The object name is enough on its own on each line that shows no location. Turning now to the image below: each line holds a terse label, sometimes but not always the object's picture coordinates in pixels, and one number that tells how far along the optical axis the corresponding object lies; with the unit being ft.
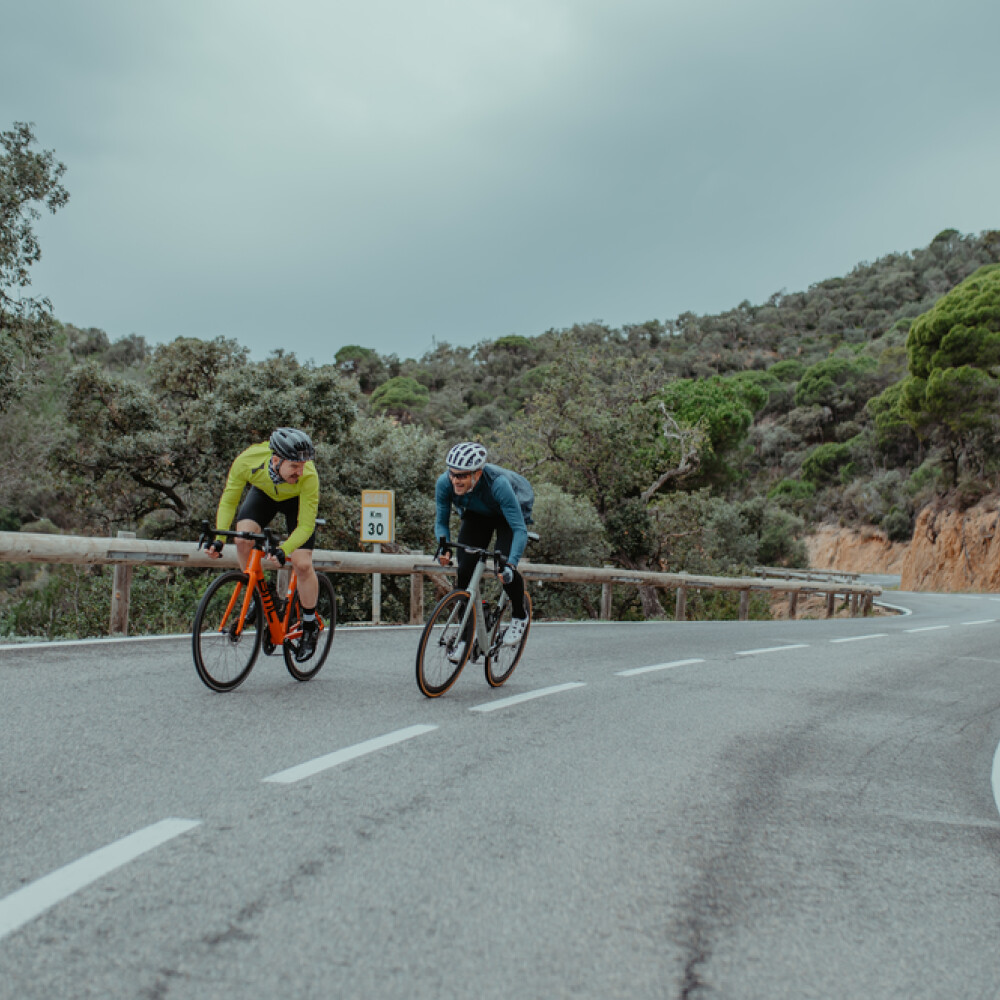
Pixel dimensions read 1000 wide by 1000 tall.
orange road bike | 19.54
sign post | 40.88
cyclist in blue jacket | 21.06
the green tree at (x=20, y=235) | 55.47
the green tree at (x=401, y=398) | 227.10
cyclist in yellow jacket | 20.08
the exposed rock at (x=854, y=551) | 183.93
